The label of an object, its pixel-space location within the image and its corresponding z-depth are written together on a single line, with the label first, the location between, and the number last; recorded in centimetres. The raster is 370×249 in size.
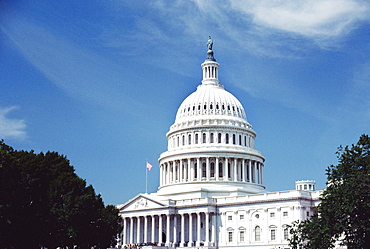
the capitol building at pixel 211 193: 12131
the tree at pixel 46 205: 7875
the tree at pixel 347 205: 7069
